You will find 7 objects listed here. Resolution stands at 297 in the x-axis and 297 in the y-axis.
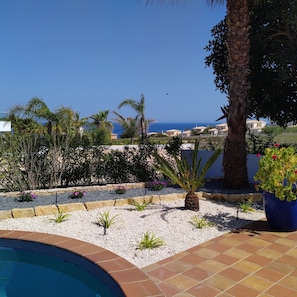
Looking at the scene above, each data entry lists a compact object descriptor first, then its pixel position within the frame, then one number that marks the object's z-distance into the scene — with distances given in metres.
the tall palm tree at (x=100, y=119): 29.61
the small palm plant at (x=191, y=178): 6.30
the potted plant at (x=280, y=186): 4.92
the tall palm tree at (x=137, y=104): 28.11
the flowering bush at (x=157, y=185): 7.82
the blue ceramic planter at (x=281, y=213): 4.98
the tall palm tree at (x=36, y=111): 15.36
